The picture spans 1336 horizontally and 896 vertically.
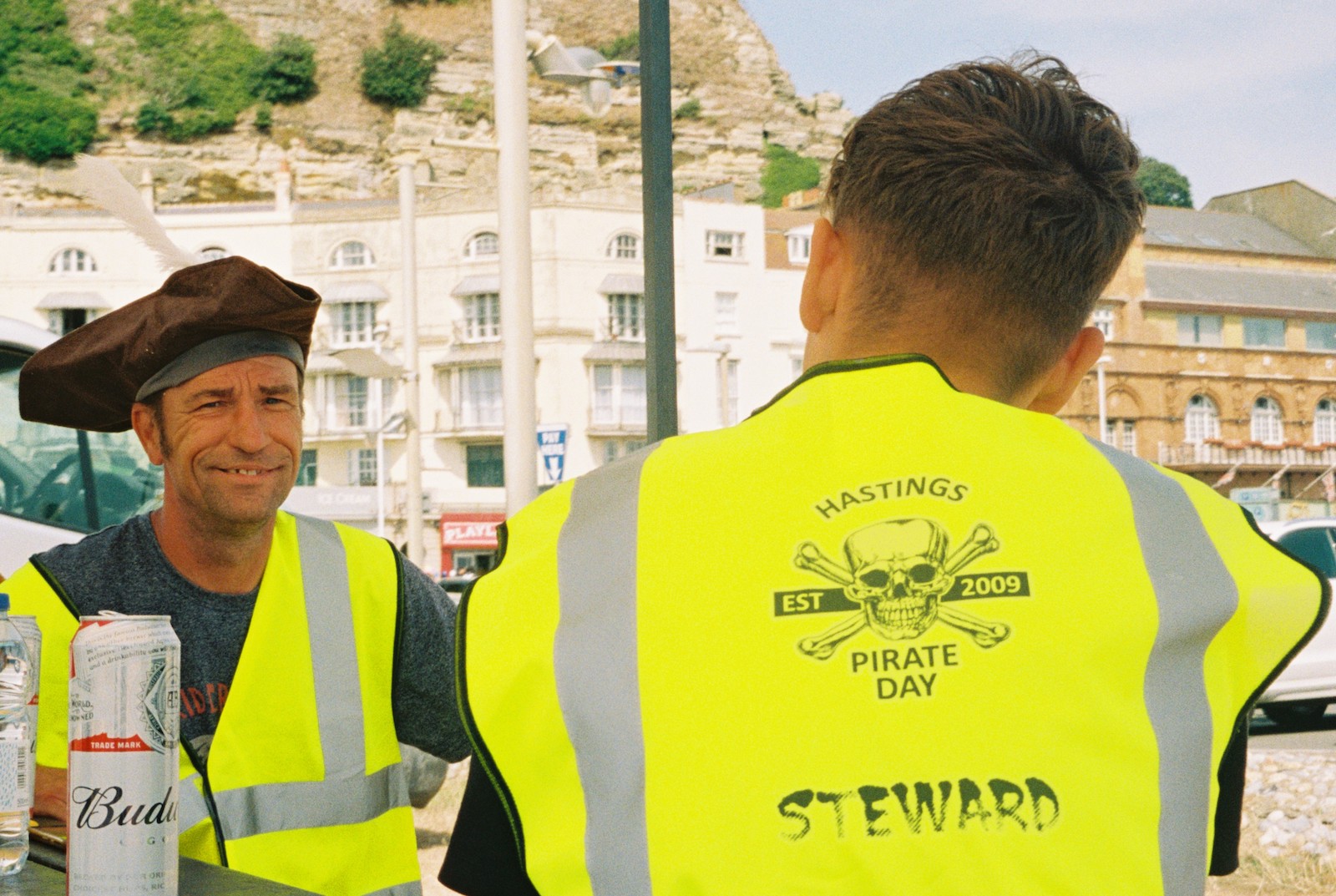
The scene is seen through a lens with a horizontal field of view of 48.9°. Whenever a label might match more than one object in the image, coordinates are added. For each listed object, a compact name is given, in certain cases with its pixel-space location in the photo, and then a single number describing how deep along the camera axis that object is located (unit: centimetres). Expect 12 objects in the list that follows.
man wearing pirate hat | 241
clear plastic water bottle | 186
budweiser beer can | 155
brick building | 6744
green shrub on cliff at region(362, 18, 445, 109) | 10331
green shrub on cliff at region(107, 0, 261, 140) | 9719
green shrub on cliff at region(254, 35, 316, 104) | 10075
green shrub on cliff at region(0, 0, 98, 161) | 9244
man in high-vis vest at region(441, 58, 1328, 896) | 117
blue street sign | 1481
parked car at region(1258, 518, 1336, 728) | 1155
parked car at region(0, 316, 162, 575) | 685
